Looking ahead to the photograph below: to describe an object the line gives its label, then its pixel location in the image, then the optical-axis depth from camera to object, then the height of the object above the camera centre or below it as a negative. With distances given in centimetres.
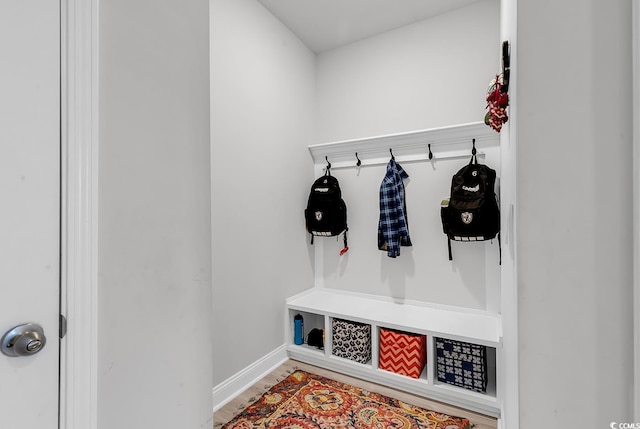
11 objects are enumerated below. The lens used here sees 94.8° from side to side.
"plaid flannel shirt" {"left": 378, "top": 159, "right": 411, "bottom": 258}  231 +0
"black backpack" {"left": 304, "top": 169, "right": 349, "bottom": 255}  253 +5
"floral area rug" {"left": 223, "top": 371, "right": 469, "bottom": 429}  162 -115
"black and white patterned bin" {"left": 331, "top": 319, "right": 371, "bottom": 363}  210 -91
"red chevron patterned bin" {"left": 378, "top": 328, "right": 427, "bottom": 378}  193 -92
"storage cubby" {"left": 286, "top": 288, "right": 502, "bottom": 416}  179 -74
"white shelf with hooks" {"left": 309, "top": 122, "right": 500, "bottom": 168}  210 +56
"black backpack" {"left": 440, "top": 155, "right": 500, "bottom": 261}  194 +6
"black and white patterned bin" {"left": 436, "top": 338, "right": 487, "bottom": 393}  179 -93
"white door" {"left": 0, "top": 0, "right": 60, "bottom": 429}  61 +3
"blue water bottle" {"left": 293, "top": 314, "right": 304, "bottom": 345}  237 -94
